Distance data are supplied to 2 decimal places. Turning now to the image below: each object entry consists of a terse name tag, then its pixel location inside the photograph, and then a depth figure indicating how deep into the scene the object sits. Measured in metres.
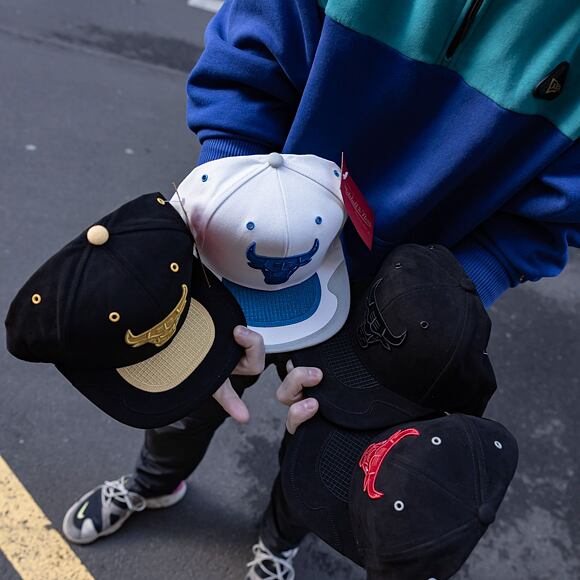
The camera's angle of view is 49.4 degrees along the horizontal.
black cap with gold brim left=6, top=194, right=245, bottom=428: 0.89
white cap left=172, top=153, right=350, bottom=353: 1.00
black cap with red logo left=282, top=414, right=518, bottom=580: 0.86
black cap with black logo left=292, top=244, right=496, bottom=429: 1.00
